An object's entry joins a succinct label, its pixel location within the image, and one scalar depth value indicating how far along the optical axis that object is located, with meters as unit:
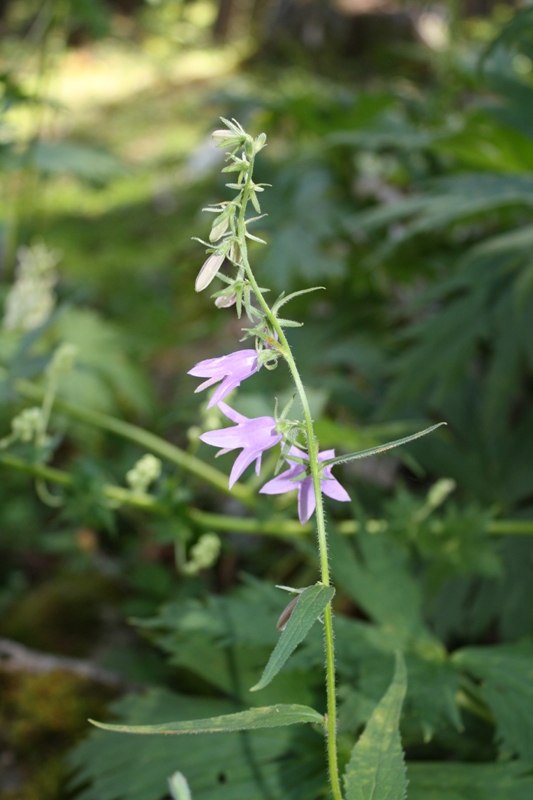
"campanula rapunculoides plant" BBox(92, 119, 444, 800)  0.44
